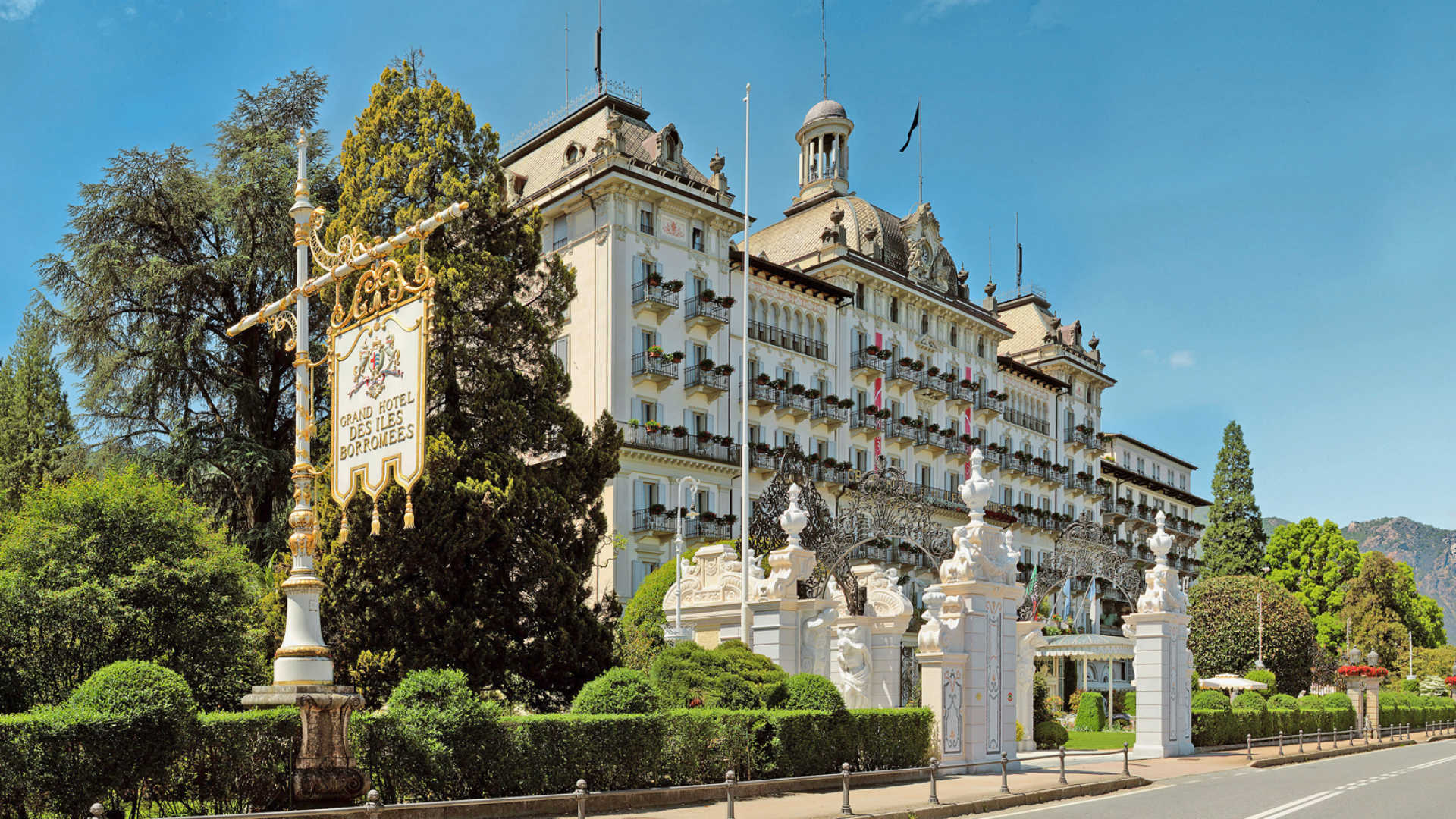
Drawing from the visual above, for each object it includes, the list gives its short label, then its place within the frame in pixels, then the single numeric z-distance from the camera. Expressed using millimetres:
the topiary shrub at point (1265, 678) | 49031
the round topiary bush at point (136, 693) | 13250
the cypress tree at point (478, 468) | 21781
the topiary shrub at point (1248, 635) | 52938
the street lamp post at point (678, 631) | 28802
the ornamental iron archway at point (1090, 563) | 40781
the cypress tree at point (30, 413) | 42219
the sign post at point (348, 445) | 13977
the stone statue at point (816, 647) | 23969
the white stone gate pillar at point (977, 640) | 22953
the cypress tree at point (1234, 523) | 87688
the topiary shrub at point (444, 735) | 15406
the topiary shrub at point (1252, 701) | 38056
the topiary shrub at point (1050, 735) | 32438
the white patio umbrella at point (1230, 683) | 44500
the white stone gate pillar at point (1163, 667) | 31266
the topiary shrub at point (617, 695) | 17719
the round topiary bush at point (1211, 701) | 36344
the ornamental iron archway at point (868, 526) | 27844
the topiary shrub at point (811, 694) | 20703
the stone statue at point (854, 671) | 24766
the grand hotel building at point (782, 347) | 46188
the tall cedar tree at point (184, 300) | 33188
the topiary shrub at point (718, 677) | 20812
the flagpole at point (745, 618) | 24656
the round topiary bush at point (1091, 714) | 42906
